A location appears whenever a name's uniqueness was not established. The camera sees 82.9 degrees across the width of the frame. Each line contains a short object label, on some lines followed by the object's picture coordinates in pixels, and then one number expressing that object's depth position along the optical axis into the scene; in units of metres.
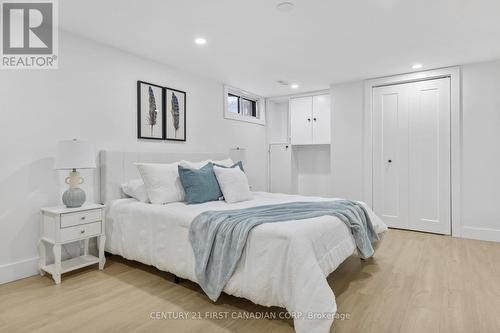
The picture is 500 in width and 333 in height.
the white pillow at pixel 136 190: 2.93
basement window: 4.85
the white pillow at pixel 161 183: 2.83
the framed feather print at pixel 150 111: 3.42
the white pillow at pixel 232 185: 3.01
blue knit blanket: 1.95
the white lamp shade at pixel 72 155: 2.46
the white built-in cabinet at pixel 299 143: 5.27
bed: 1.64
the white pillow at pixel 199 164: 3.21
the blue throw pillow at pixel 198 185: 2.88
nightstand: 2.40
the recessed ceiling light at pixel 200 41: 3.01
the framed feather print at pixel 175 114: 3.74
